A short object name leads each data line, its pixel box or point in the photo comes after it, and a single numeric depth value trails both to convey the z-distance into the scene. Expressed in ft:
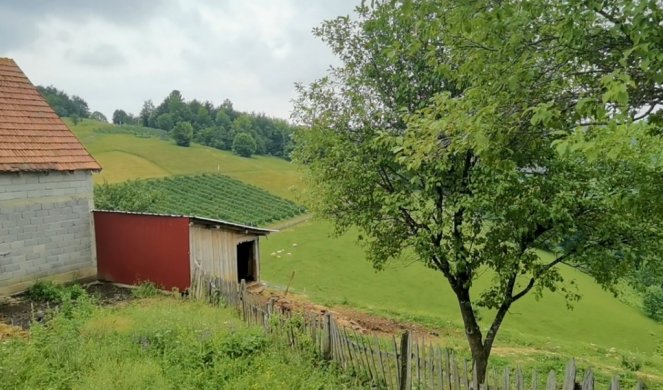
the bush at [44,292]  40.70
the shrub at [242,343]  24.19
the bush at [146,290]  42.48
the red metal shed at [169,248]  43.27
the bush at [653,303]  117.39
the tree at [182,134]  296.92
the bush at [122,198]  99.81
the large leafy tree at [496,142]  13.53
